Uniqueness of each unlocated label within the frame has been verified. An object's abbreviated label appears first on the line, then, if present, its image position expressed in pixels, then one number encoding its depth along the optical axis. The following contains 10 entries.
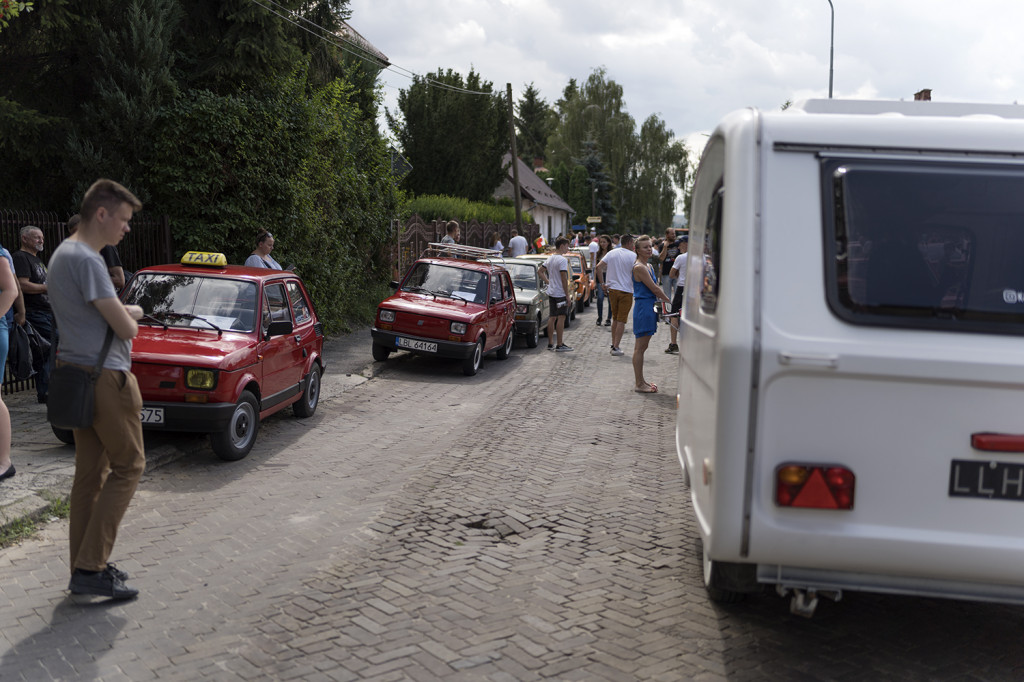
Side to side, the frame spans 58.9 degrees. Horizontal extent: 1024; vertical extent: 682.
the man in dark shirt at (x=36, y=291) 9.21
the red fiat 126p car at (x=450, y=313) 13.54
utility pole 35.88
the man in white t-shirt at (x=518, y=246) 26.82
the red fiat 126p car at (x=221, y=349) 7.57
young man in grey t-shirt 4.54
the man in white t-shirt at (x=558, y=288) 16.64
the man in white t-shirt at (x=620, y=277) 13.97
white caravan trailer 3.52
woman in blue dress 11.89
